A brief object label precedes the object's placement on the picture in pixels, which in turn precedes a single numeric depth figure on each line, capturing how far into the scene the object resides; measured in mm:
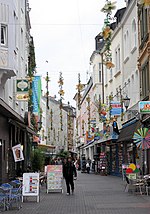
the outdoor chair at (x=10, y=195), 16062
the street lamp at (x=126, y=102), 28588
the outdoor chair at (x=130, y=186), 21984
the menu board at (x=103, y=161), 42594
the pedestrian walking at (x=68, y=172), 22484
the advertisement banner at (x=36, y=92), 37656
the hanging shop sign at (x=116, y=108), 32094
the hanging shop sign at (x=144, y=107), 22406
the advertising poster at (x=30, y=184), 18078
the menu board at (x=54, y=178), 23234
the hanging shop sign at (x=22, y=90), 24953
